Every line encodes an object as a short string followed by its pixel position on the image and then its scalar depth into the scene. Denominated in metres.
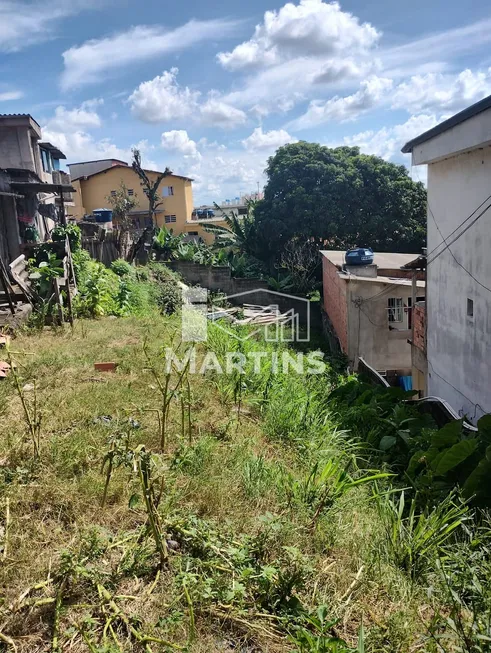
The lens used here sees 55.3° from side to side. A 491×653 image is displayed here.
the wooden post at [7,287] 7.68
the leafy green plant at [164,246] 20.84
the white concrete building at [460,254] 6.46
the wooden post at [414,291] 10.17
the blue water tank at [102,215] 23.73
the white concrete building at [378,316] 12.49
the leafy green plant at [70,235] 12.85
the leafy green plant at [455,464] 3.68
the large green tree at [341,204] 20.73
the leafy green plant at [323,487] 3.38
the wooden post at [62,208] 14.91
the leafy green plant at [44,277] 9.33
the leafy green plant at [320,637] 2.04
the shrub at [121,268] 15.66
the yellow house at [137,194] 32.88
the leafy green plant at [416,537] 2.80
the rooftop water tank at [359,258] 13.09
